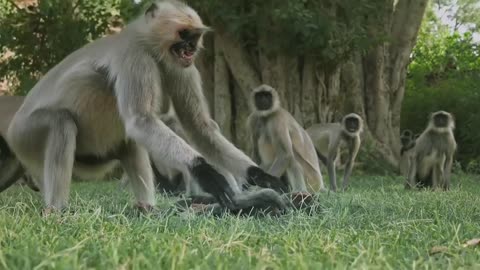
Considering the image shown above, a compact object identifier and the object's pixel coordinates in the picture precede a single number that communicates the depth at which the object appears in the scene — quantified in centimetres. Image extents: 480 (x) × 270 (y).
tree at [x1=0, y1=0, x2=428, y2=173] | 1064
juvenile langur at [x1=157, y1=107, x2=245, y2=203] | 416
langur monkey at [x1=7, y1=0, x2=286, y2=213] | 382
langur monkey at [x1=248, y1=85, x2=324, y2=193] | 762
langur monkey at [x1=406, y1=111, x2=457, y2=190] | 1023
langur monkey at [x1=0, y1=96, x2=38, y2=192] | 584
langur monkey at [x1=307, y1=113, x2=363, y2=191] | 1091
